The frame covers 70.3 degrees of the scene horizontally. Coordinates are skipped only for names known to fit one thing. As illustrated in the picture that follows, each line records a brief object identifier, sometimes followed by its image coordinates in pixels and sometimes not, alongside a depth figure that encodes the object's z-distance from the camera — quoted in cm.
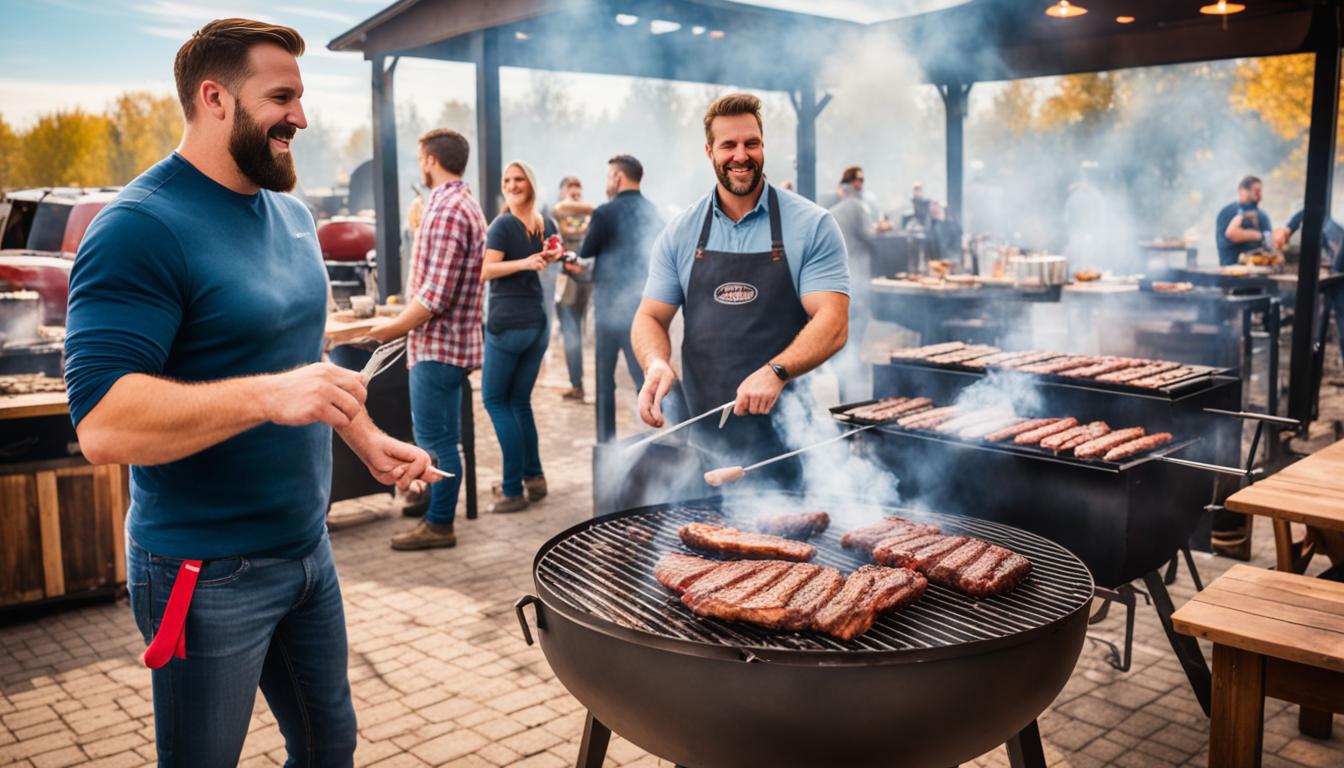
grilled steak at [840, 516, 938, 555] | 284
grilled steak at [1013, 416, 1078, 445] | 390
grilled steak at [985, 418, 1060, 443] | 397
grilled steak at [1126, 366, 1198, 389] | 422
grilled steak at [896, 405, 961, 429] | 424
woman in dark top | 640
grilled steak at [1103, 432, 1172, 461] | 364
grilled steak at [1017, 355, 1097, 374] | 462
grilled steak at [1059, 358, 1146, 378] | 452
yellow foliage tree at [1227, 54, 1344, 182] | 2747
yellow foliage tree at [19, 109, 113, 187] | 6656
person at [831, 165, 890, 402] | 1053
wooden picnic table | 327
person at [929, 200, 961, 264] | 1340
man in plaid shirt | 551
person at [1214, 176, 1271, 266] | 1140
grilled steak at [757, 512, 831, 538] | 296
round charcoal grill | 201
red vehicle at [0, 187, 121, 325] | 978
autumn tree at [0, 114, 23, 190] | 6538
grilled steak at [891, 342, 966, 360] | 514
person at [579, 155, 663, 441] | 759
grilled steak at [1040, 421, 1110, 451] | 379
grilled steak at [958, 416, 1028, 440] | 403
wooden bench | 264
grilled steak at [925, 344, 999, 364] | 498
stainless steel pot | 941
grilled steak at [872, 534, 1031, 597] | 250
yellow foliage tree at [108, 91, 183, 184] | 6731
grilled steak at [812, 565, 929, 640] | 223
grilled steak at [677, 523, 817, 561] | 273
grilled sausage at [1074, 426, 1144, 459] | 366
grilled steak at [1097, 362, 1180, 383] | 436
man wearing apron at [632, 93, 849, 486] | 371
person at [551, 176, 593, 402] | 1051
